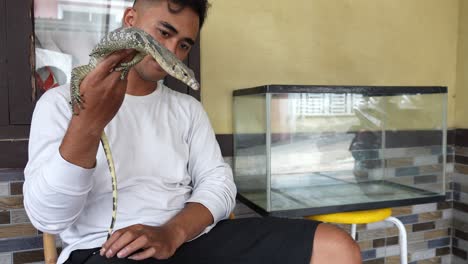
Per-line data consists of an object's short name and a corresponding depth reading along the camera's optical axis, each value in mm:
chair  1223
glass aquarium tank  1753
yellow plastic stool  1675
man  942
